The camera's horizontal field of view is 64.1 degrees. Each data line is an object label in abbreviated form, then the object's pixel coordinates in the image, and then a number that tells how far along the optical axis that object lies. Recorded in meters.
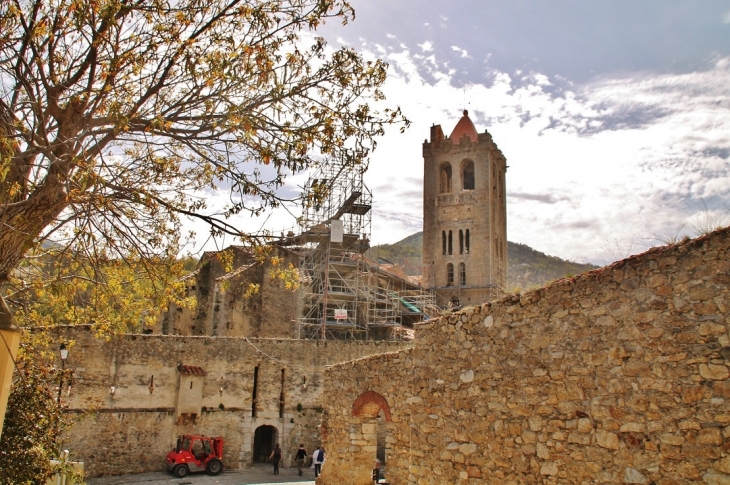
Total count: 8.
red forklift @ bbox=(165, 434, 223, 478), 17.86
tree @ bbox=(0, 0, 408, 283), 5.73
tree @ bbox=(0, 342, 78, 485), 8.49
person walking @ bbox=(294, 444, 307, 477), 18.89
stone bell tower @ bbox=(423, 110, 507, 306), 47.19
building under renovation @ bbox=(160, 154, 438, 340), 29.11
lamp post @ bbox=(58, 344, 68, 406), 15.69
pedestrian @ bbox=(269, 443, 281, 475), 18.91
